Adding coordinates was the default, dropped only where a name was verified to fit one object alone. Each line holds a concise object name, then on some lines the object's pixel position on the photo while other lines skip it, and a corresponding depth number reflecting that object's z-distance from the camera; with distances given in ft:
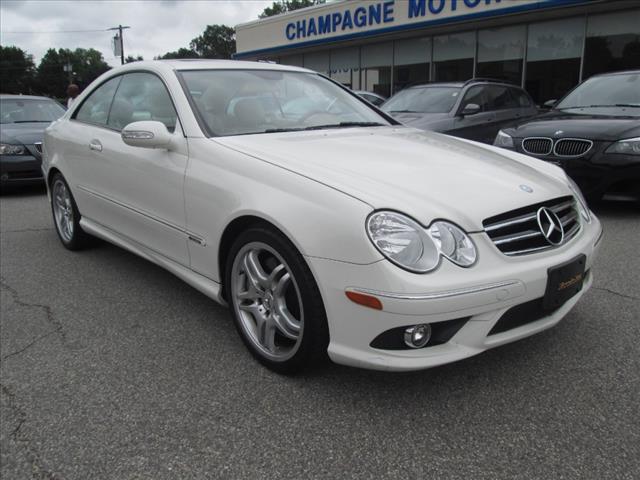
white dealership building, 41.88
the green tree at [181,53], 301.16
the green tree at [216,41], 316.19
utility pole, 165.21
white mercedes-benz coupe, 7.03
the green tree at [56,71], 317.42
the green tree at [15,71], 304.09
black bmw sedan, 17.71
